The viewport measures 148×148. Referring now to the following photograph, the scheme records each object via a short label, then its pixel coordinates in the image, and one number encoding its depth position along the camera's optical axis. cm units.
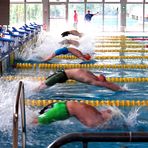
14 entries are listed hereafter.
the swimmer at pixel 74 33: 1349
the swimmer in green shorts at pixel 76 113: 432
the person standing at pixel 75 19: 2517
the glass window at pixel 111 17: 2705
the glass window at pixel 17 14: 2675
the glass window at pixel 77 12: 2671
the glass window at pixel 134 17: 2728
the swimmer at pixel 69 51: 980
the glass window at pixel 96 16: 2689
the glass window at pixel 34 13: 2667
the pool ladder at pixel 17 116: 254
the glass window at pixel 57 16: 2661
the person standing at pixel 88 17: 2332
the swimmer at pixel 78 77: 634
